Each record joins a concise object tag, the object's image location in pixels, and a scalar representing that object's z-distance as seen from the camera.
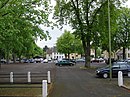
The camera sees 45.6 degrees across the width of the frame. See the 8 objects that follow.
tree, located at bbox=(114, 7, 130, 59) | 33.80
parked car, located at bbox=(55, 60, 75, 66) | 33.30
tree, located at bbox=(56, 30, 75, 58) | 50.24
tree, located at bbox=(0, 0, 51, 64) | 8.95
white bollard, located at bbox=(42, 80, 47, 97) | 7.40
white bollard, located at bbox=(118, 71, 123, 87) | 10.69
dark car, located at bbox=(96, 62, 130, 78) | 14.80
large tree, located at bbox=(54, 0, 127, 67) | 24.23
